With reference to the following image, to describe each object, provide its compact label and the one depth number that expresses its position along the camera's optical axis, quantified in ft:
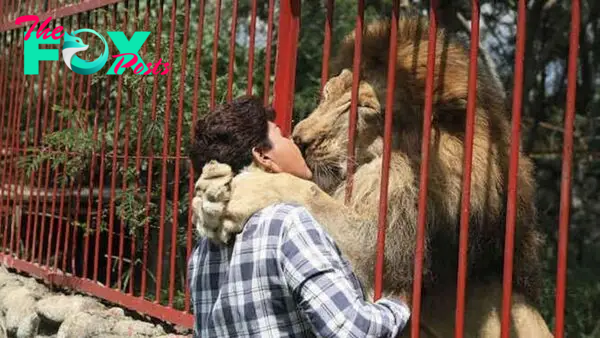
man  6.93
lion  8.38
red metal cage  8.34
